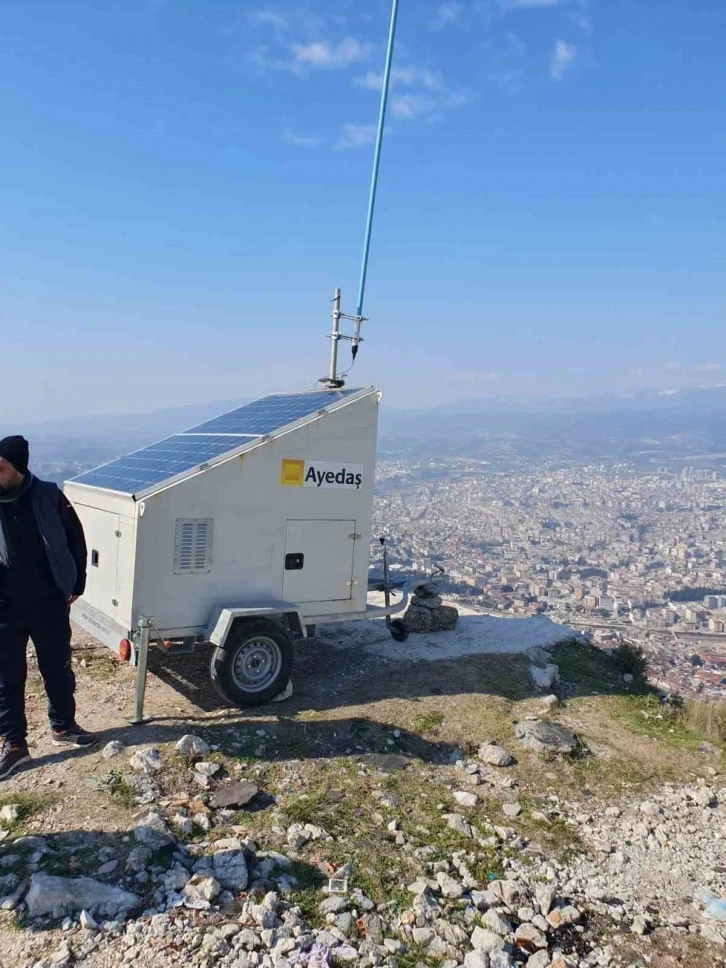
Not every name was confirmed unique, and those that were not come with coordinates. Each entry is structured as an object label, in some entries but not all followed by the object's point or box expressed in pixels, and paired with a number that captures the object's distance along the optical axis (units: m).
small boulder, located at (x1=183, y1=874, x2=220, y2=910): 3.87
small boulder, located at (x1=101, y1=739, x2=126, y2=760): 5.54
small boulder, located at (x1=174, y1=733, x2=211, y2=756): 5.68
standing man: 5.32
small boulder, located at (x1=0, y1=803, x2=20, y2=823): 4.57
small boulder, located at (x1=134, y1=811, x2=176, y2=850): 4.41
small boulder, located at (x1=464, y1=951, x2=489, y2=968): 3.68
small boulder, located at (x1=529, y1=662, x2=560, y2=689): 8.29
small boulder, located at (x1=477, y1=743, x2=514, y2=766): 6.32
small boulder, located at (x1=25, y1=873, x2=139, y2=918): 3.71
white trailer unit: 6.41
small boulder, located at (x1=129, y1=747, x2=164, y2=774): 5.36
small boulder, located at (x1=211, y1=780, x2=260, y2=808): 5.09
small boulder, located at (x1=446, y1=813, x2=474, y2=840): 5.14
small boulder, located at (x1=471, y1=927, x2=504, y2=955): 3.81
